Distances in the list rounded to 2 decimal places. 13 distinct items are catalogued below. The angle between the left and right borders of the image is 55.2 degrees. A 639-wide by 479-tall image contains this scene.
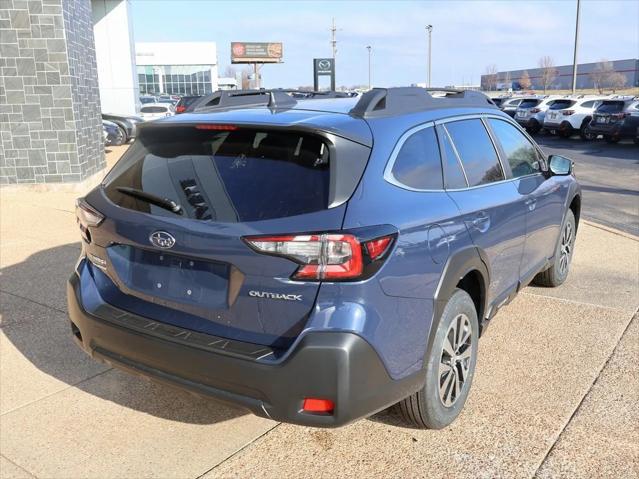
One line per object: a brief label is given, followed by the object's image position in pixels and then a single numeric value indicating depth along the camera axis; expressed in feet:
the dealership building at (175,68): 272.31
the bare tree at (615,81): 290.97
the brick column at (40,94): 34.73
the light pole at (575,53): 120.88
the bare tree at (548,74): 328.37
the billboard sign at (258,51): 256.73
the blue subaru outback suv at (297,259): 8.10
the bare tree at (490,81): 392.96
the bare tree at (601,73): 301.22
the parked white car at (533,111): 89.25
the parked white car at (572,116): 80.84
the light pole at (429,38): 223.26
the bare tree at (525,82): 363.56
